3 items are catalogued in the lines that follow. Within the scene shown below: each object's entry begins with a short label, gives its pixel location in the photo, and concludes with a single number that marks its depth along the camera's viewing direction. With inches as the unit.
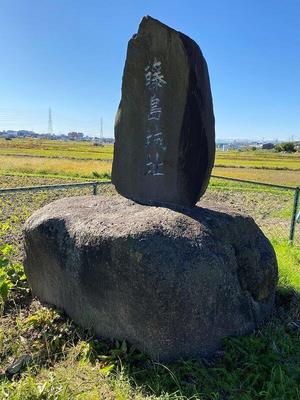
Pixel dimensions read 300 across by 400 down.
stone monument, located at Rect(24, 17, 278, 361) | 124.0
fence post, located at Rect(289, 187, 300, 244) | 291.9
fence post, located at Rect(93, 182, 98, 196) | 253.6
